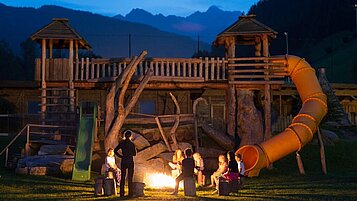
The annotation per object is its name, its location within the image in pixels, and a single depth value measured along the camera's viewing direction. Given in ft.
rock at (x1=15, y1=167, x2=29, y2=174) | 72.90
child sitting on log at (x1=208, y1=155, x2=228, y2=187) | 60.23
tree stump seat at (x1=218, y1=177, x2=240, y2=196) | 54.49
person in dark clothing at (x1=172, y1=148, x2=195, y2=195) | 54.34
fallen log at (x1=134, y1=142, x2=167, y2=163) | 81.10
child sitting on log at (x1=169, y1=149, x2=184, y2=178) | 62.13
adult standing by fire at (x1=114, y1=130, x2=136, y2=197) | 52.06
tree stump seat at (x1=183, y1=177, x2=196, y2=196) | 53.57
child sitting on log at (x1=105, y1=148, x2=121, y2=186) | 59.21
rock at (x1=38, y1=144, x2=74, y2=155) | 80.69
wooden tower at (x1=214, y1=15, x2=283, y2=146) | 89.86
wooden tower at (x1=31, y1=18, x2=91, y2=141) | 90.68
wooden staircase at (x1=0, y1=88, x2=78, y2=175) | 73.92
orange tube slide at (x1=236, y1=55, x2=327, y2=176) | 79.77
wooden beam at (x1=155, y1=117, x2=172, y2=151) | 84.12
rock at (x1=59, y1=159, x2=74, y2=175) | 73.41
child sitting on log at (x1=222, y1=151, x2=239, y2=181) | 57.67
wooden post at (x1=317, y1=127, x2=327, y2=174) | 80.23
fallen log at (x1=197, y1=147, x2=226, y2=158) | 88.55
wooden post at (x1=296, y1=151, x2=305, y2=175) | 80.95
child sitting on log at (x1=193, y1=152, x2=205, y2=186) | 64.34
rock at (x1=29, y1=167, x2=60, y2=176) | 72.74
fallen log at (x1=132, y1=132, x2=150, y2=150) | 83.30
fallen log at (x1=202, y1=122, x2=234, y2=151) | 90.48
